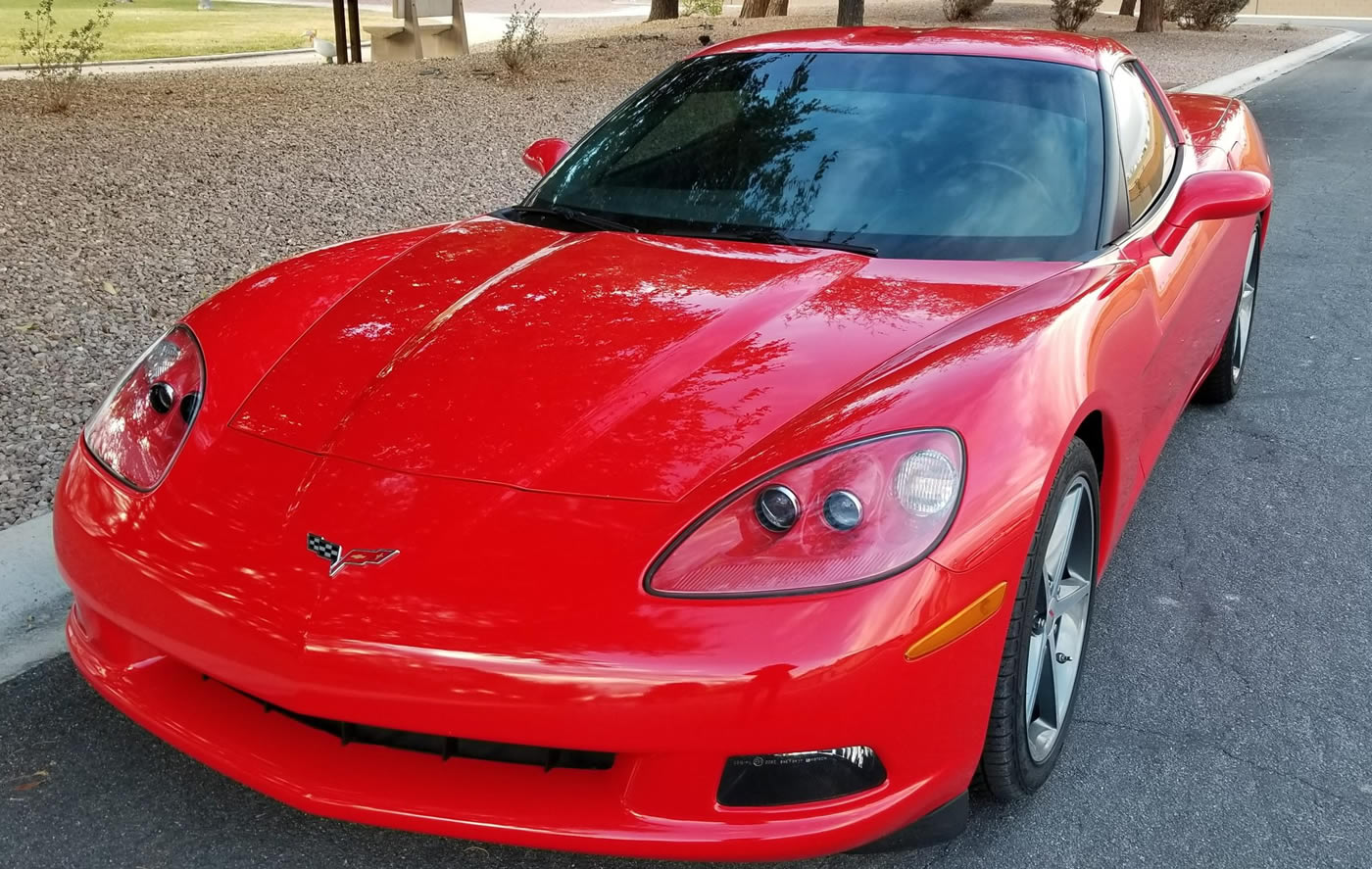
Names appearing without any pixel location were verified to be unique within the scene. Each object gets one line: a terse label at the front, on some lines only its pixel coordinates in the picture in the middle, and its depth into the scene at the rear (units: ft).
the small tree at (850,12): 45.88
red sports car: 6.22
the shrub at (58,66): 29.07
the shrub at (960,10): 84.64
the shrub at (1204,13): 83.25
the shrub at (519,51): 40.86
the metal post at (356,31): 48.19
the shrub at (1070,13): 75.46
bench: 53.31
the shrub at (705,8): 68.65
